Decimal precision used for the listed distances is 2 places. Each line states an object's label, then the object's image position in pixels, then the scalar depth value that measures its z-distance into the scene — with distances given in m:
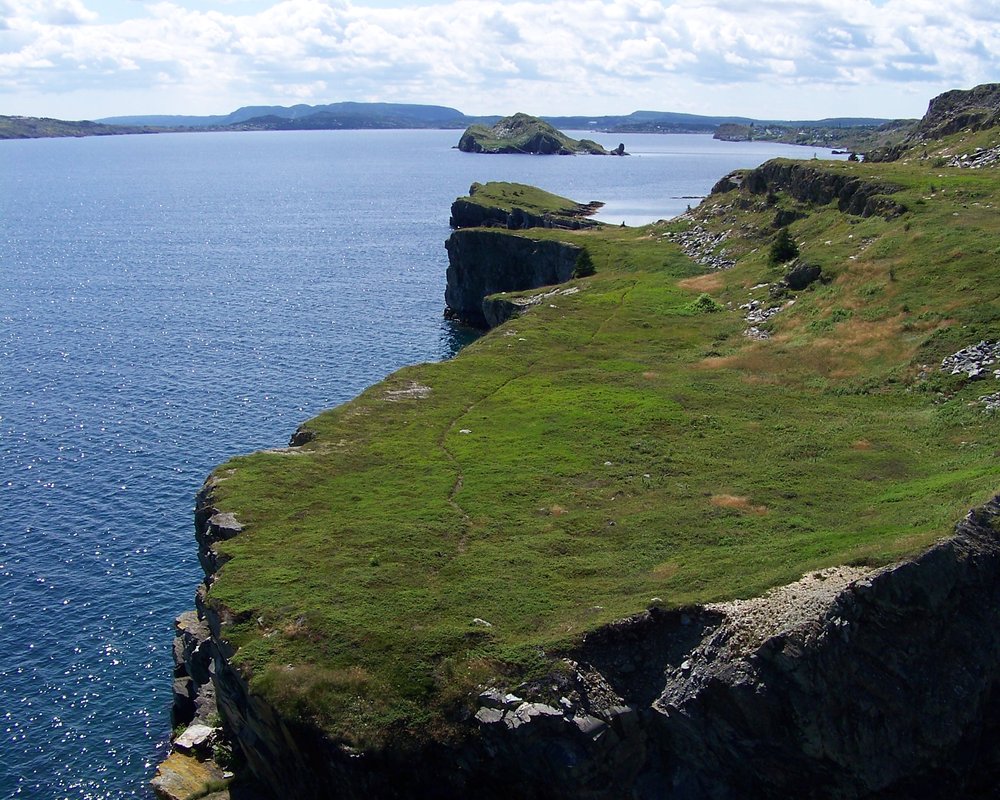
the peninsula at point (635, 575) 33.34
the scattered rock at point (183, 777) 39.97
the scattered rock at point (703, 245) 111.88
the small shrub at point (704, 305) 90.06
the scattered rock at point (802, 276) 84.86
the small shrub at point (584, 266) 119.19
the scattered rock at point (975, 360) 58.34
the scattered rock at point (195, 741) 43.03
